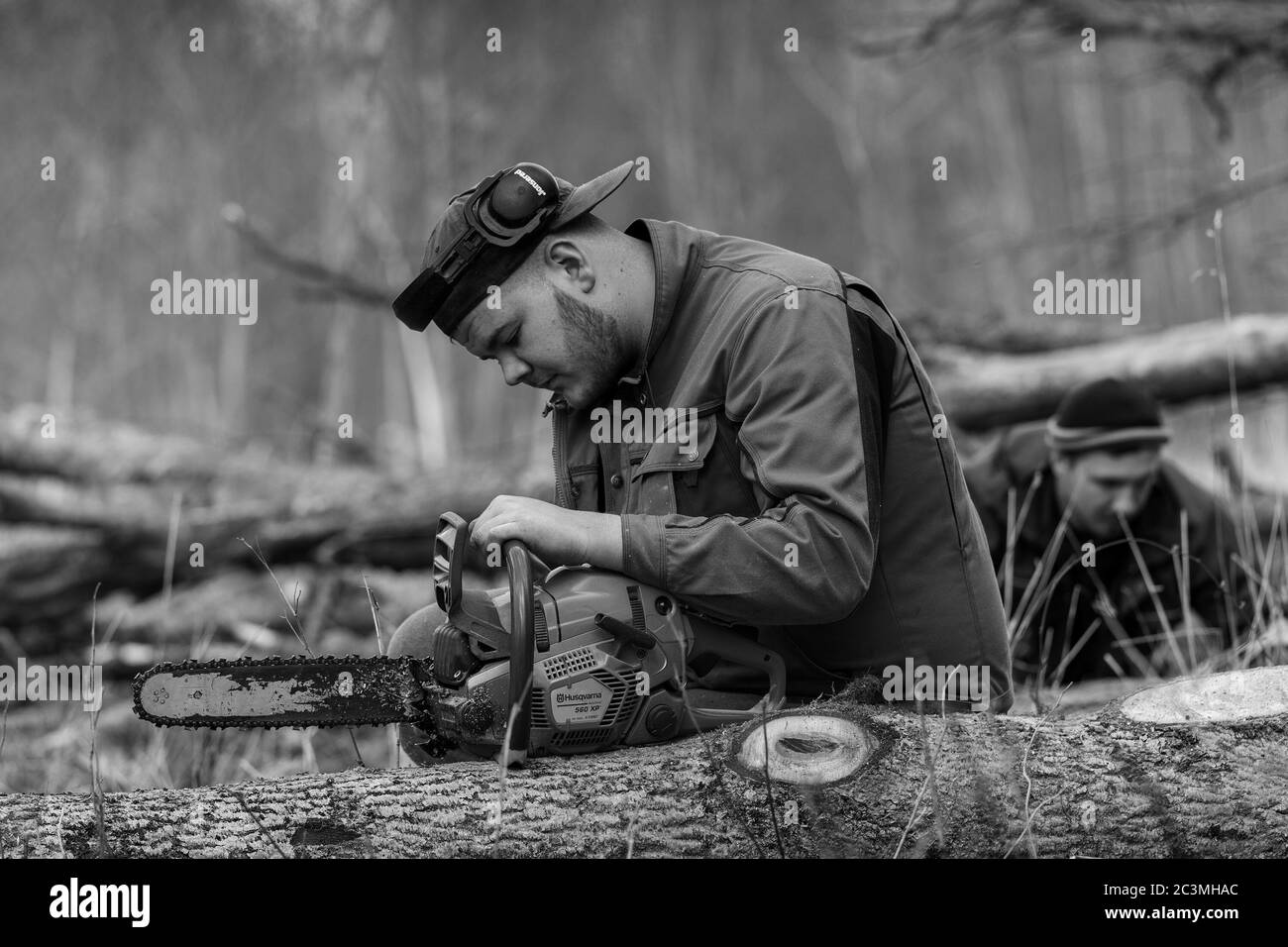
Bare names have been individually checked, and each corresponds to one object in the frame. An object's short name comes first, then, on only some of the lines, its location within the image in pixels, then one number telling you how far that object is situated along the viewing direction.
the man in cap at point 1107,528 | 4.54
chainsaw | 2.45
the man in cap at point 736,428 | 2.46
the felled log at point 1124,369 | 5.52
